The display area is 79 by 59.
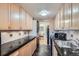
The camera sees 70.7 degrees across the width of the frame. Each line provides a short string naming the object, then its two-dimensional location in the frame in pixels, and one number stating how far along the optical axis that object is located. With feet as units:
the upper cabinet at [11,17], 3.59
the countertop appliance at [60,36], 6.65
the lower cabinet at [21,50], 3.62
